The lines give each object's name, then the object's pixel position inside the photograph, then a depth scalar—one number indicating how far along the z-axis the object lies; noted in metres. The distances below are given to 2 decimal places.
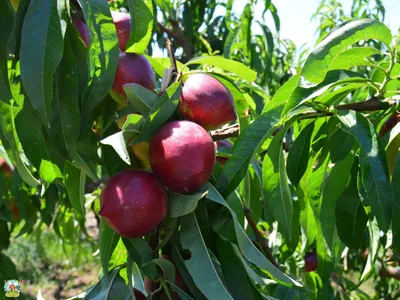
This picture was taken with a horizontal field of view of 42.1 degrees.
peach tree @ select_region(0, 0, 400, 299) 0.59
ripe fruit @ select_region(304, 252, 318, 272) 1.51
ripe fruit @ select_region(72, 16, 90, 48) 0.66
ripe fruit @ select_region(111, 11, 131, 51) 0.73
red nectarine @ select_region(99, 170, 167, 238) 0.60
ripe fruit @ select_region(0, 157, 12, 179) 1.41
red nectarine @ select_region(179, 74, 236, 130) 0.66
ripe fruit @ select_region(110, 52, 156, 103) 0.70
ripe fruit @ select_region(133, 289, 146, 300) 0.68
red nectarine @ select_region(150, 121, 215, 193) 0.60
